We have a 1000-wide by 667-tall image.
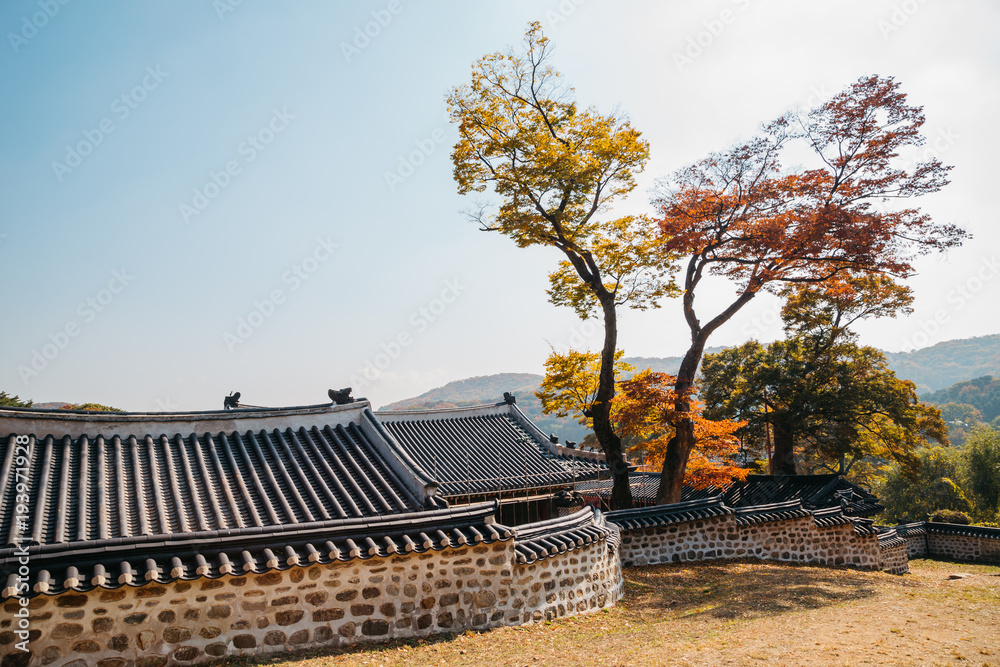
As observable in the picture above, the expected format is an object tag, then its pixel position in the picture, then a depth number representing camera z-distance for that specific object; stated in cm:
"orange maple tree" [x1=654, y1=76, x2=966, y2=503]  1566
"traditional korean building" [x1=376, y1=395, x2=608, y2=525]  1811
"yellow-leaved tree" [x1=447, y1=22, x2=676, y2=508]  1580
